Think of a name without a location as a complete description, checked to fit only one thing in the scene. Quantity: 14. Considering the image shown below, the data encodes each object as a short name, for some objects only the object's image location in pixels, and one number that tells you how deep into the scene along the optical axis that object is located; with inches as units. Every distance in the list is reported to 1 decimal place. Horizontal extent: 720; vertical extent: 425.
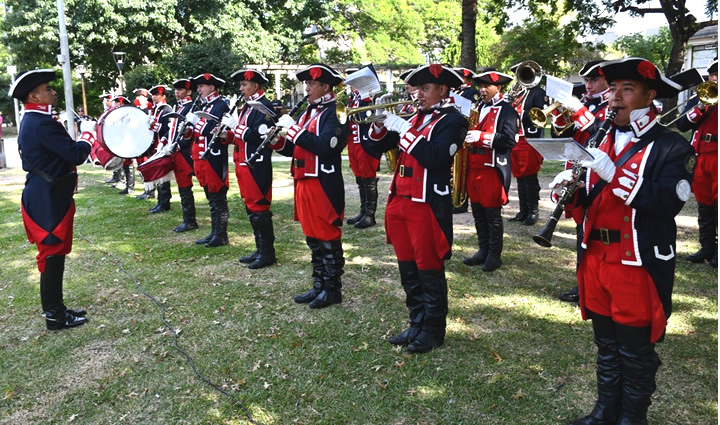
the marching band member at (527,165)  336.2
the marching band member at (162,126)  382.0
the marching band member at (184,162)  357.4
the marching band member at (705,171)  252.8
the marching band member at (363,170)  369.1
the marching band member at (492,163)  259.1
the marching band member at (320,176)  217.2
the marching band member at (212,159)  312.3
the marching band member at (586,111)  191.8
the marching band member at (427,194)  175.5
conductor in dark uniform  203.6
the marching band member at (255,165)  265.6
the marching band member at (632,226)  123.5
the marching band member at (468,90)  357.1
